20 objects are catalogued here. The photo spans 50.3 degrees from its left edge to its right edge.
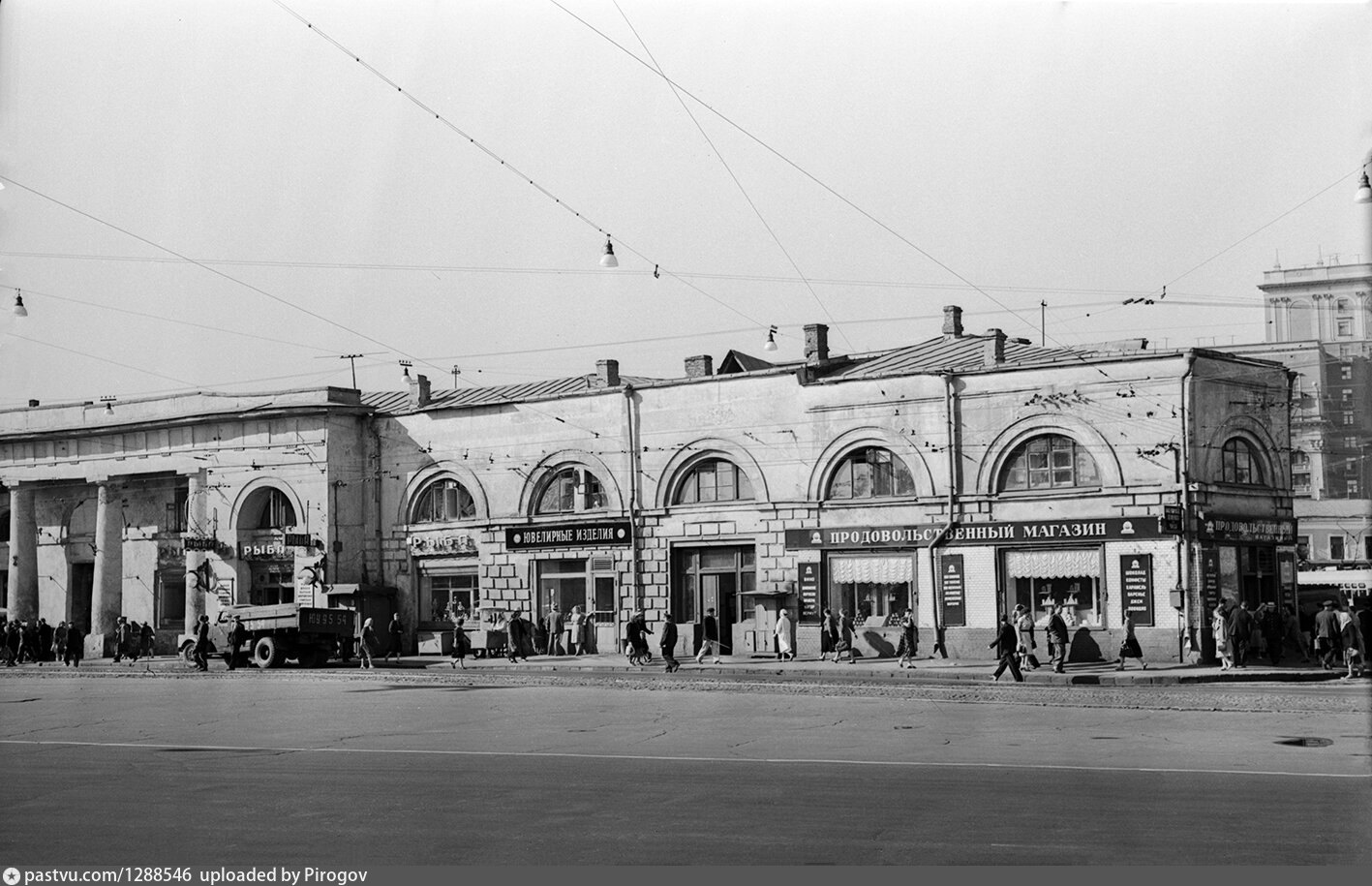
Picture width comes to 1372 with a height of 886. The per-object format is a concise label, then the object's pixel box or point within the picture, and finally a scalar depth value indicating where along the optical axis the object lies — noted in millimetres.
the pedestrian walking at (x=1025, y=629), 33781
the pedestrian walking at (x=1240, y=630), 31281
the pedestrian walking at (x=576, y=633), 42531
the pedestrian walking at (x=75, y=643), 43594
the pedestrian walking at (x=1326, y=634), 30391
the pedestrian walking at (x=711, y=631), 39719
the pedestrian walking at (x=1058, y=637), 32175
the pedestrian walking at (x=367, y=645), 38656
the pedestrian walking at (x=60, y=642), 44531
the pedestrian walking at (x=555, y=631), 42156
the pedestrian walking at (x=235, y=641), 39375
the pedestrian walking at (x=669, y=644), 33812
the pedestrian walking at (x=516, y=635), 40344
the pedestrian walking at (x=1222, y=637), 31859
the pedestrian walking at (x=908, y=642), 34469
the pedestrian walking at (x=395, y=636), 42344
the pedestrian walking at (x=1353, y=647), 28531
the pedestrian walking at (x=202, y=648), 39344
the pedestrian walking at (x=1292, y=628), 35344
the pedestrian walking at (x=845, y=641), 36469
